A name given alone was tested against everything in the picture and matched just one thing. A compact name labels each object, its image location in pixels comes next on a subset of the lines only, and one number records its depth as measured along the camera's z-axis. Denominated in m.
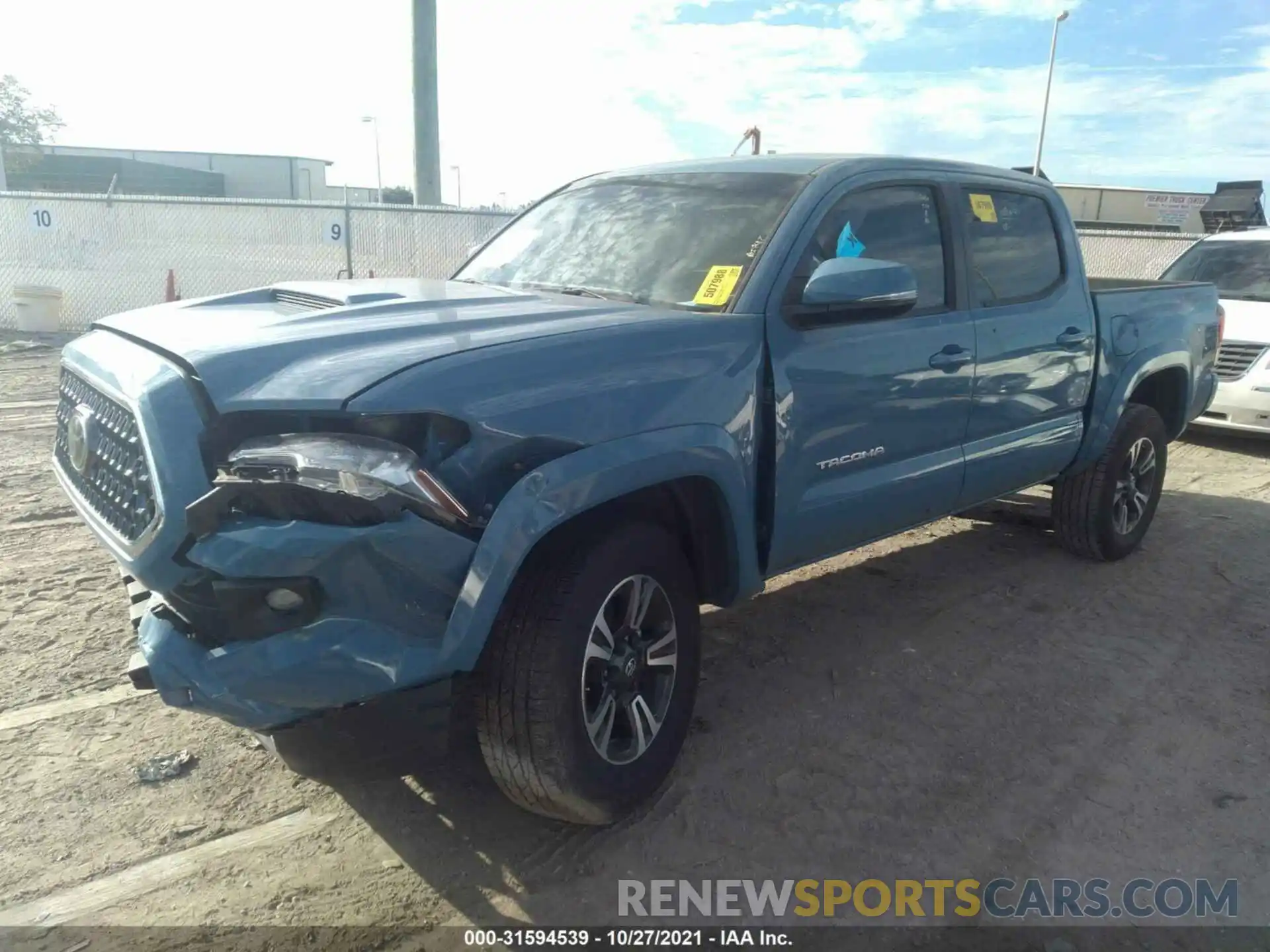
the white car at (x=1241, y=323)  7.96
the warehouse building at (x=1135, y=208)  26.69
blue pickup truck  2.21
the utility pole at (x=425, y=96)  11.05
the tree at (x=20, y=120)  45.03
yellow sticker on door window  4.16
